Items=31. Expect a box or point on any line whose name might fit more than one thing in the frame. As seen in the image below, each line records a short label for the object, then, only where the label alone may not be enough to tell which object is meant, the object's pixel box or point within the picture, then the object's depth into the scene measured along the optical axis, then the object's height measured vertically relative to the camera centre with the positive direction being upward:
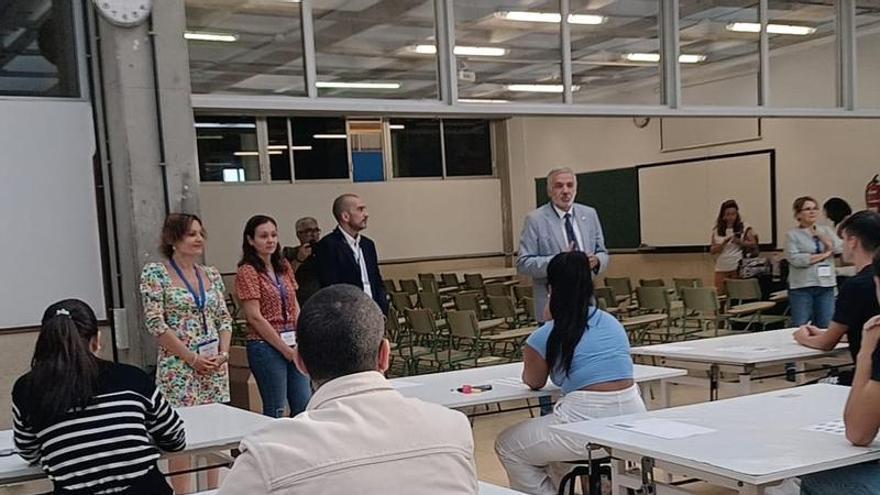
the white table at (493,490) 2.19 -0.82
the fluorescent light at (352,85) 5.37 +0.71
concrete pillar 4.57 +0.35
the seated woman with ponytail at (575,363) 3.28 -0.73
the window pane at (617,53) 6.39 +1.00
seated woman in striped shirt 2.36 -0.61
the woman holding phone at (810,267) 6.35 -0.76
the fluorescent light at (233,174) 11.61 +0.33
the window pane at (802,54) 7.36 +1.05
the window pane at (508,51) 5.96 +1.00
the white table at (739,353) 4.03 -0.93
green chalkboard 11.86 -0.32
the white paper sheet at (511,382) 3.63 -0.89
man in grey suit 4.76 -0.27
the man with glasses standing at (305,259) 5.40 -0.47
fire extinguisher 8.08 -0.30
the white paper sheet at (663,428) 2.66 -0.83
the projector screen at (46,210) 4.41 -0.01
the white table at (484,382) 3.39 -0.89
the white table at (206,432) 2.52 -0.82
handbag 8.39 -0.97
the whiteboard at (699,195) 9.96 -0.28
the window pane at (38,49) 4.50 +0.88
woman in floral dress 3.81 -0.55
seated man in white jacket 1.26 -0.38
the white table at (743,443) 2.27 -0.83
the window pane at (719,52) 6.84 +1.03
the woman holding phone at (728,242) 8.57 -0.73
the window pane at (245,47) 5.07 +0.97
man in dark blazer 4.62 -0.33
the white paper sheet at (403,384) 3.82 -0.90
